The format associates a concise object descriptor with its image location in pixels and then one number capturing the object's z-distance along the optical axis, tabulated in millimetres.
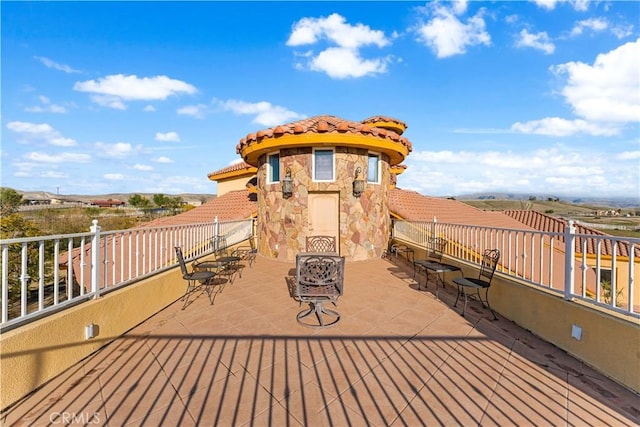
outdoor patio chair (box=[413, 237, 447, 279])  6266
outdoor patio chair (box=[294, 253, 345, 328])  3836
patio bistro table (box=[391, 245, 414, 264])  8023
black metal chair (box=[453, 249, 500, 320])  4172
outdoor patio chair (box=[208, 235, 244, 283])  6306
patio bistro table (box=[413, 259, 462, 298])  5021
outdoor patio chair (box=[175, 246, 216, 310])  4410
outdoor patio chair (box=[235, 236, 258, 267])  7844
